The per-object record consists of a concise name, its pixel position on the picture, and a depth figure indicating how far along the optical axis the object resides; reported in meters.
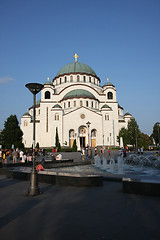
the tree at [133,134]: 48.50
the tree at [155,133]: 77.06
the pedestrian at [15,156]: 18.06
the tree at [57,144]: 40.32
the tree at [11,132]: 41.28
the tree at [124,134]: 45.96
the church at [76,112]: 49.25
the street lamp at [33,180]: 6.77
